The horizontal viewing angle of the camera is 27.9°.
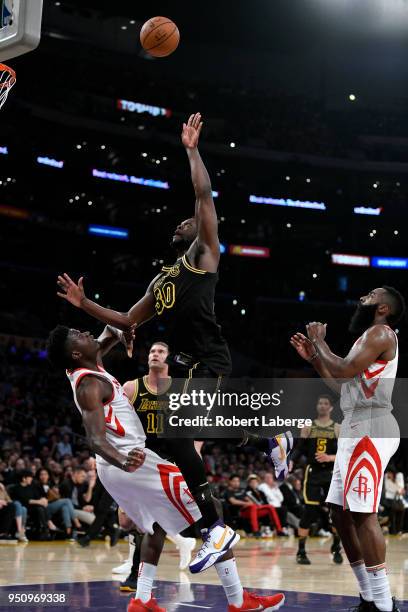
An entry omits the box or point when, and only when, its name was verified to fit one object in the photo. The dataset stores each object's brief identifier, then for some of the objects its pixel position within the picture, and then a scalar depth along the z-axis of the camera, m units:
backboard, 5.71
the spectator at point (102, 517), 13.10
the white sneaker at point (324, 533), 18.95
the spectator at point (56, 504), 14.66
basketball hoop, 8.30
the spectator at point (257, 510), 17.55
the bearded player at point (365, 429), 6.12
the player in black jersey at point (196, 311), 6.18
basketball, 7.92
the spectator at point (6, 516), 13.89
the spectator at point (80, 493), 15.02
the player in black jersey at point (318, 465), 12.03
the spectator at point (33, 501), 14.21
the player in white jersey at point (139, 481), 6.13
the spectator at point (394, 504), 20.05
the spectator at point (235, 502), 17.41
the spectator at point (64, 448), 20.23
